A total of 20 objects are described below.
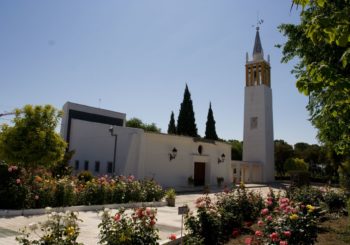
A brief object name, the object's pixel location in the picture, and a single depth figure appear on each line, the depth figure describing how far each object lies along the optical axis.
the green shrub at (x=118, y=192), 13.13
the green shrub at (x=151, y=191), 14.42
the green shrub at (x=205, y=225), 6.91
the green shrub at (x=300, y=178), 15.38
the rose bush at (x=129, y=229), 5.19
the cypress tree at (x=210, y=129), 45.15
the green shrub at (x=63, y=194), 11.23
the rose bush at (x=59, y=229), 4.47
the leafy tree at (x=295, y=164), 41.33
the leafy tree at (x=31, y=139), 12.79
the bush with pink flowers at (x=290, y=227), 5.64
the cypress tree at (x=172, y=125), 47.58
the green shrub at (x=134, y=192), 13.61
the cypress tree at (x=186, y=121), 42.59
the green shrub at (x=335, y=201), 10.65
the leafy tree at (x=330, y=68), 2.71
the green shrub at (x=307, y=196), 10.34
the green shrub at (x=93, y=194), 12.35
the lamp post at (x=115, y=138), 23.52
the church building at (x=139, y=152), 22.69
